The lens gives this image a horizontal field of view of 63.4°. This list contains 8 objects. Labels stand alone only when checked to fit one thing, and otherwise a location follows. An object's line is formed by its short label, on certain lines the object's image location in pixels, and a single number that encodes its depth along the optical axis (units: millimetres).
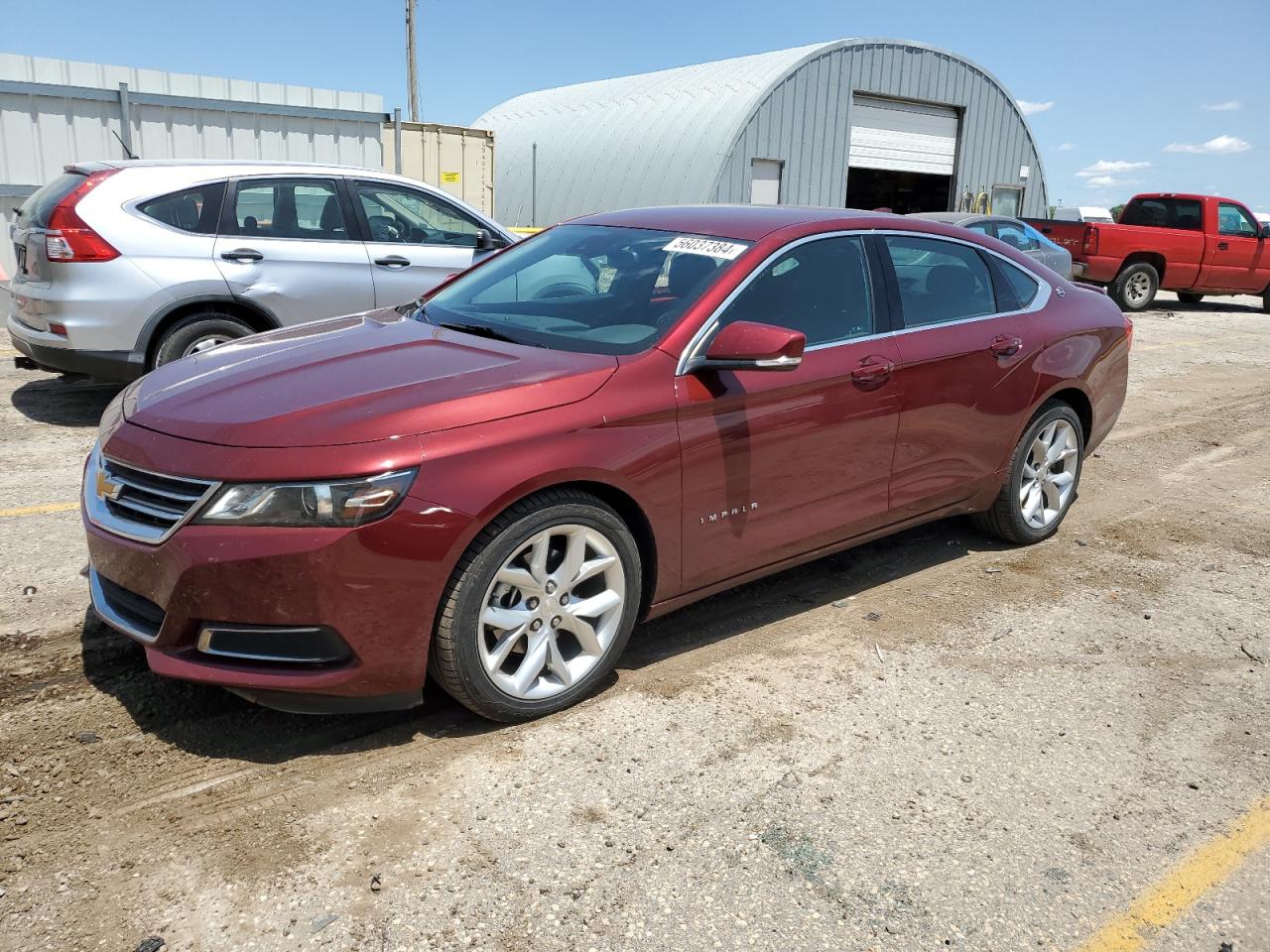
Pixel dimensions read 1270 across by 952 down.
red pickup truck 17328
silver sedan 13714
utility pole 29969
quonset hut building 23062
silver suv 6617
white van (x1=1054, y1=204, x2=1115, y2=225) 25547
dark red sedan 2889
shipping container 16516
